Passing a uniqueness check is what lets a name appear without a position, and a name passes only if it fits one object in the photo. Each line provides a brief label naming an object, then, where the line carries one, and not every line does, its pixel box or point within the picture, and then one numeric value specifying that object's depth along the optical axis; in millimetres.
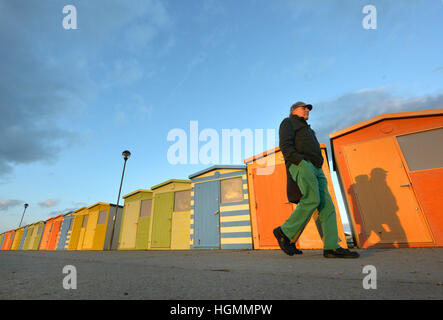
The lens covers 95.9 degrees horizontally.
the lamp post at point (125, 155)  9875
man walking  2258
